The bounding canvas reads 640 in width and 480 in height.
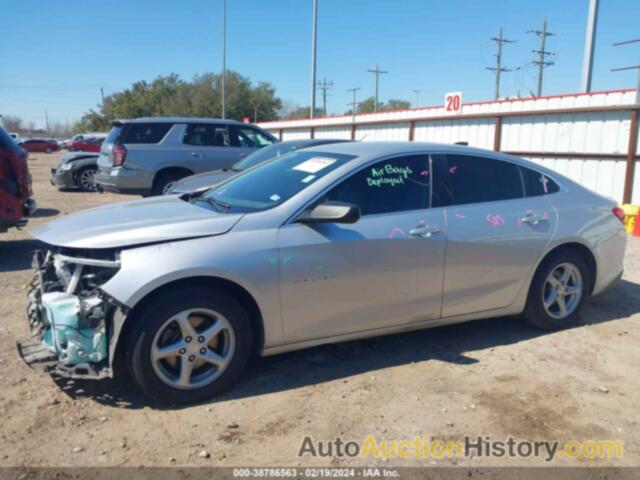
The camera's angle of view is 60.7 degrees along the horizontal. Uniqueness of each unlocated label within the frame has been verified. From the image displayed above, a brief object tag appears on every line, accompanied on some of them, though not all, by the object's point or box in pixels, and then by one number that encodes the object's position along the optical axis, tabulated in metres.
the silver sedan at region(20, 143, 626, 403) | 3.33
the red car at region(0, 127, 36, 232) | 6.74
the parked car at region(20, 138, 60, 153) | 51.53
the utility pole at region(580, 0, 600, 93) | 16.70
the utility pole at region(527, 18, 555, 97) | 51.22
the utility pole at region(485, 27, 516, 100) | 55.93
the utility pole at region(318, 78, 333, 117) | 78.62
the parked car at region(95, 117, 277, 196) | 10.45
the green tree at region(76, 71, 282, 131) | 59.69
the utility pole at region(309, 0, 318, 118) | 26.08
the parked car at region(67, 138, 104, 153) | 26.83
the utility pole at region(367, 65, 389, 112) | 71.06
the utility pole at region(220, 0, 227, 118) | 36.69
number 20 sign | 18.23
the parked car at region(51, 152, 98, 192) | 15.69
